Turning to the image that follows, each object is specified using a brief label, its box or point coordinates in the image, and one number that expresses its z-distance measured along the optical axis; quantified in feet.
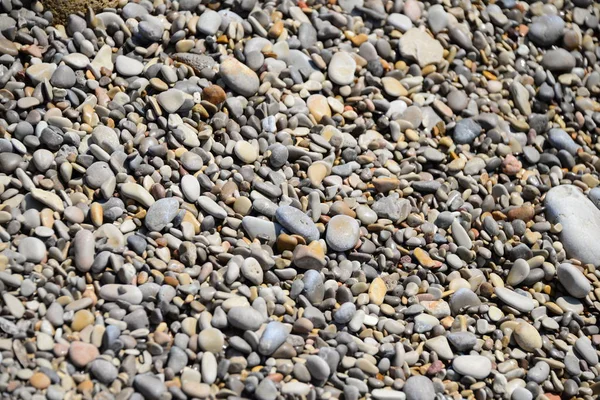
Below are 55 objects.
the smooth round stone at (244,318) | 13.99
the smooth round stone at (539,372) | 15.11
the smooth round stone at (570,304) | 16.48
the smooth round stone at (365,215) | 16.60
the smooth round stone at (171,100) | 17.03
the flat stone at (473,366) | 14.71
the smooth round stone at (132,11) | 18.58
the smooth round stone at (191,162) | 16.39
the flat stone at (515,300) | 16.06
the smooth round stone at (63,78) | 17.03
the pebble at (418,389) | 13.96
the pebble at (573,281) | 16.49
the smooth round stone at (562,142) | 19.84
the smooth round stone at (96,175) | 15.72
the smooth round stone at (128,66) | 17.65
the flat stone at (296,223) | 15.70
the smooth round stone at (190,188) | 15.96
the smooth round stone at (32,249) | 14.26
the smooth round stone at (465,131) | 19.19
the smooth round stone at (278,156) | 16.89
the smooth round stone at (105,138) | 16.20
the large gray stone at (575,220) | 17.31
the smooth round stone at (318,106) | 18.23
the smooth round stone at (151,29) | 18.17
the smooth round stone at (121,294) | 14.06
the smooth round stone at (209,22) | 18.57
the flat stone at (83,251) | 14.30
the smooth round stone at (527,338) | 15.52
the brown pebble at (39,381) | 12.69
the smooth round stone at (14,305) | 13.46
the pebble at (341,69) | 19.02
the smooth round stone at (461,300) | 15.87
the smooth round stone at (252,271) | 14.85
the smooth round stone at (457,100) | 19.71
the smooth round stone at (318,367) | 13.65
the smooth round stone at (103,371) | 12.98
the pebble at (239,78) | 17.77
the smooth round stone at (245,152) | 16.80
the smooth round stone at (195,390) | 13.08
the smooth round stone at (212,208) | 15.78
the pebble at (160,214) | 15.34
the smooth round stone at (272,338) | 13.84
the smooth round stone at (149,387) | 12.89
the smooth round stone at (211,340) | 13.76
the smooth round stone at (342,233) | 15.90
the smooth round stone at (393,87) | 19.25
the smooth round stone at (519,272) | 16.56
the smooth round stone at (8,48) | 17.22
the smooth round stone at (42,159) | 15.62
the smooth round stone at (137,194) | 15.56
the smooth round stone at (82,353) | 13.12
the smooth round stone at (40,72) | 16.98
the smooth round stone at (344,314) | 14.79
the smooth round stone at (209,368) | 13.41
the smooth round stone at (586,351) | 15.61
